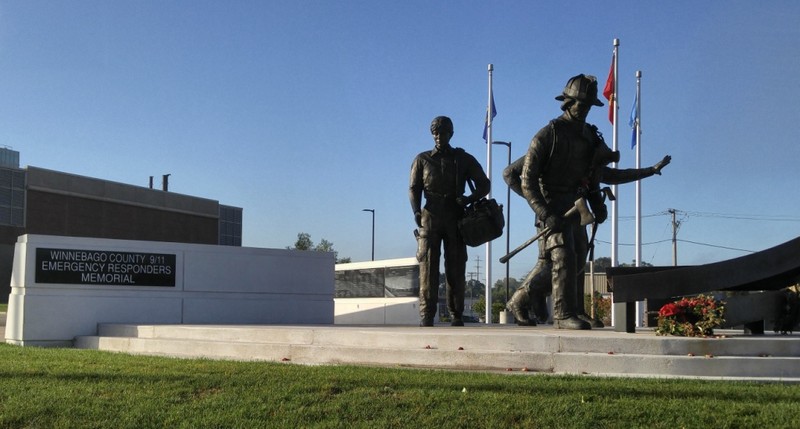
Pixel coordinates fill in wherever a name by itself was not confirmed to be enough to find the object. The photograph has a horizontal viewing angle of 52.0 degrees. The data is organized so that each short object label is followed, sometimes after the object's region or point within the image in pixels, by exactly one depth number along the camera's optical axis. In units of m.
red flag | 25.94
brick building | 57.03
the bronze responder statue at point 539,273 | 10.87
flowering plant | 7.89
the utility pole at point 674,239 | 64.56
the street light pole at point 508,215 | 37.06
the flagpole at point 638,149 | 27.06
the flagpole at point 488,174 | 27.45
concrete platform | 7.33
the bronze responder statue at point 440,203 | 11.72
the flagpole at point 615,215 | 25.96
